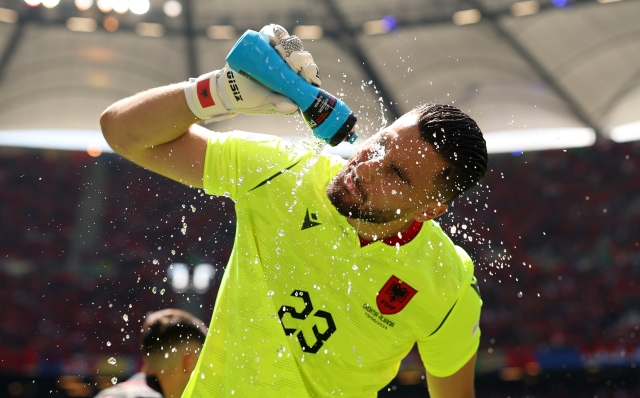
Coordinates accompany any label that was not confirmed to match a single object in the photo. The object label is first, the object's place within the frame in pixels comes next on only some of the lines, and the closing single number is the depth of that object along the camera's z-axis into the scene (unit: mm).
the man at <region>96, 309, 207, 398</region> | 3348
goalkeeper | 2365
